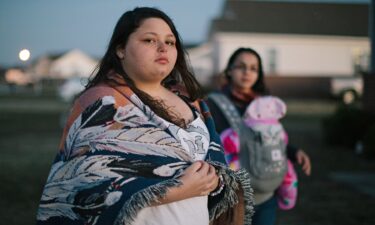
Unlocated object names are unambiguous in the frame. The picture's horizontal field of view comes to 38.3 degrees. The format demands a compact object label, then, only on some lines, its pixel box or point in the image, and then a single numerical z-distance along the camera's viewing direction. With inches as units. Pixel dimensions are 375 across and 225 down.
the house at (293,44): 1622.8
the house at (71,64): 3272.6
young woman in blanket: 75.4
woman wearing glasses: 142.5
